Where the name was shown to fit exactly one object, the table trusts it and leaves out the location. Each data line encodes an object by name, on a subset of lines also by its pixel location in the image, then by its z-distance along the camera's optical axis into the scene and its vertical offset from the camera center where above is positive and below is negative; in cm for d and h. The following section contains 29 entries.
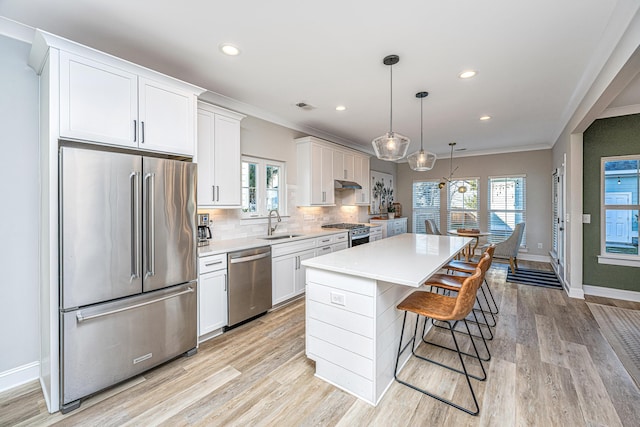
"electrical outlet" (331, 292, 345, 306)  206 -65
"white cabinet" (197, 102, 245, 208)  306 +62
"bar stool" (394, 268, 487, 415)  187 -72
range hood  526 +50
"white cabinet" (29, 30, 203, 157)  187 +86
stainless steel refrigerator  187 -41
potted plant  739 -1
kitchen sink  394 -37
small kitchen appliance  319 -20
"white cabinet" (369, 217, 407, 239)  640 -37
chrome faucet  408 -23
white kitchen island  191 -77
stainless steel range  498 -39
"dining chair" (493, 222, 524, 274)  531 -66
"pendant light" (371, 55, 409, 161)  274 +65
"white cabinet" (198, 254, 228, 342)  270 -83
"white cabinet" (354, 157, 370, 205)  583 +71
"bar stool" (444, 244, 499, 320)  297 -63
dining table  563 -48
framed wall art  717 +51
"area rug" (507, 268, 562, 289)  466 -121
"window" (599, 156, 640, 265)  381 +1
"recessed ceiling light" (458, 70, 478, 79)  283 +140
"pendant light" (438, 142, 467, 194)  674 +85
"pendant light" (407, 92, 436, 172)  351 +65
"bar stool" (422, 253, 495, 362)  244 -66
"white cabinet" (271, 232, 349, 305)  351 -69
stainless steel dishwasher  296 -81
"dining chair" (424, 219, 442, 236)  654 -39
